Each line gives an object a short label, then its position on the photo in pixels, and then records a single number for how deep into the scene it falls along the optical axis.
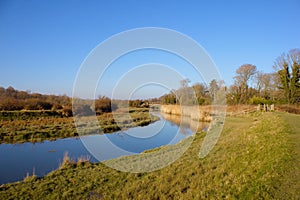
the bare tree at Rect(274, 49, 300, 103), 28.44
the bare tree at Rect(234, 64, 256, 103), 38.64
